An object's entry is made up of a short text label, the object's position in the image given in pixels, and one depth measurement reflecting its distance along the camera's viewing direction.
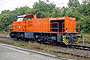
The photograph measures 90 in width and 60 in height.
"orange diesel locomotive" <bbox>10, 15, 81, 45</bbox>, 10.52
